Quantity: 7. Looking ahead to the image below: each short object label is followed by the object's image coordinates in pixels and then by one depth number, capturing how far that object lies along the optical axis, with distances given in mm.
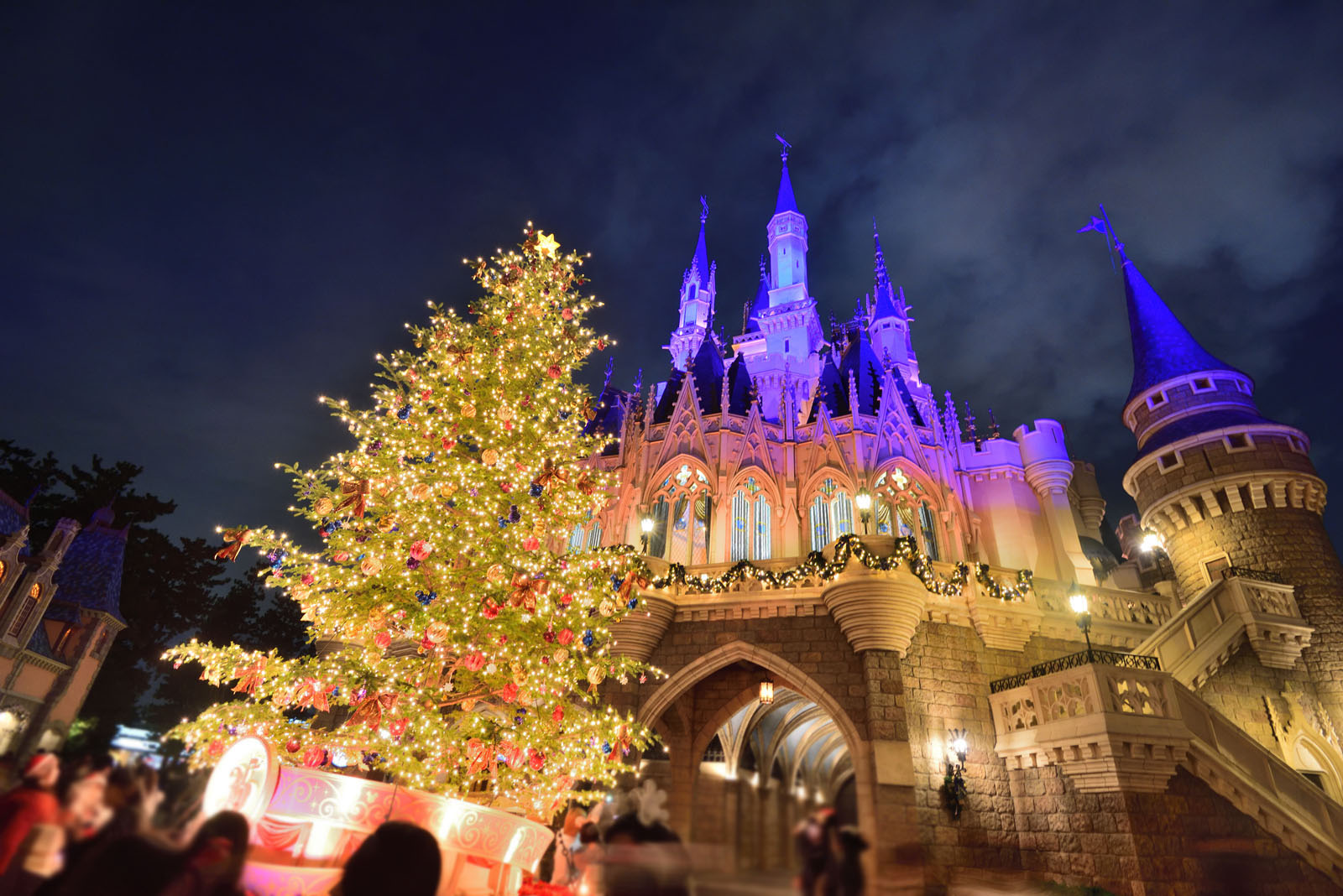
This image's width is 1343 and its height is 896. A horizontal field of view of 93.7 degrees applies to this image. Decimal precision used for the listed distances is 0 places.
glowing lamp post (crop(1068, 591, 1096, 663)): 10727
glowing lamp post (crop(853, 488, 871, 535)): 14038
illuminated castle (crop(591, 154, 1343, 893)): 10336
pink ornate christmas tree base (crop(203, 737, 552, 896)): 4203
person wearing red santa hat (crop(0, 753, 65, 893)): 2355
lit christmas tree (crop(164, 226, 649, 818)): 8023
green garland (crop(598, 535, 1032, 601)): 13070
